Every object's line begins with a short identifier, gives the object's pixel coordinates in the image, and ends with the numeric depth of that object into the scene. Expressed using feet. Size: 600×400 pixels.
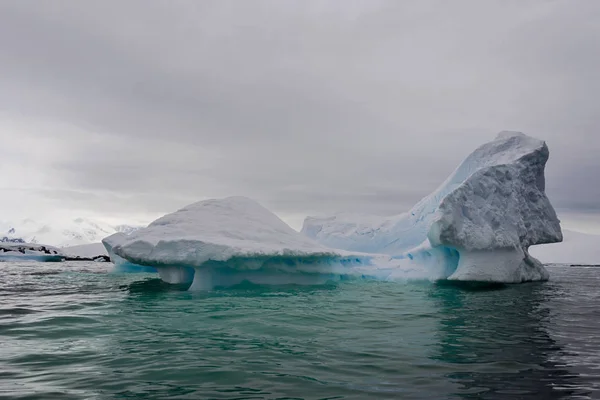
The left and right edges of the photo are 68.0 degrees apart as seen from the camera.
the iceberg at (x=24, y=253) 199.82
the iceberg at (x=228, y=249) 46.93
